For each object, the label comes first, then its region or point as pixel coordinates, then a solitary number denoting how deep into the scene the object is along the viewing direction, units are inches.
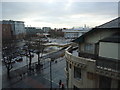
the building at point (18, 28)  2794.8
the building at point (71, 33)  3738.2
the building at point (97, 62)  358.0
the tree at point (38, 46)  1294.8
